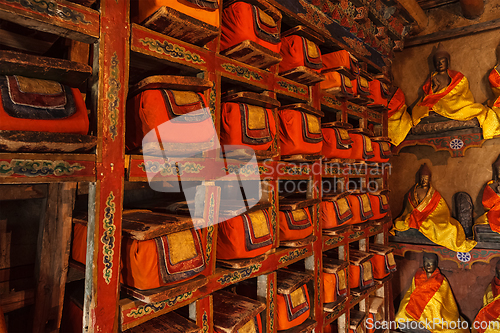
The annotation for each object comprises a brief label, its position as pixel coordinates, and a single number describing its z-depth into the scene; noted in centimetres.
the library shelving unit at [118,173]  157
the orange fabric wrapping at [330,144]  356
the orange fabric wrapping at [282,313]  275
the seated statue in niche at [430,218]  491
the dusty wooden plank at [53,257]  201
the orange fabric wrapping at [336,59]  373
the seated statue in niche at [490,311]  443
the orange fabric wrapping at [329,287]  348
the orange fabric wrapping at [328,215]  353
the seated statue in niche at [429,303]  480
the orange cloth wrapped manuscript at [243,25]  236
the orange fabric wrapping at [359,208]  396
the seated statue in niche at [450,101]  488
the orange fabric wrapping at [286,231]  286
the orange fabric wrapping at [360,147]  411
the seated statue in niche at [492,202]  464
